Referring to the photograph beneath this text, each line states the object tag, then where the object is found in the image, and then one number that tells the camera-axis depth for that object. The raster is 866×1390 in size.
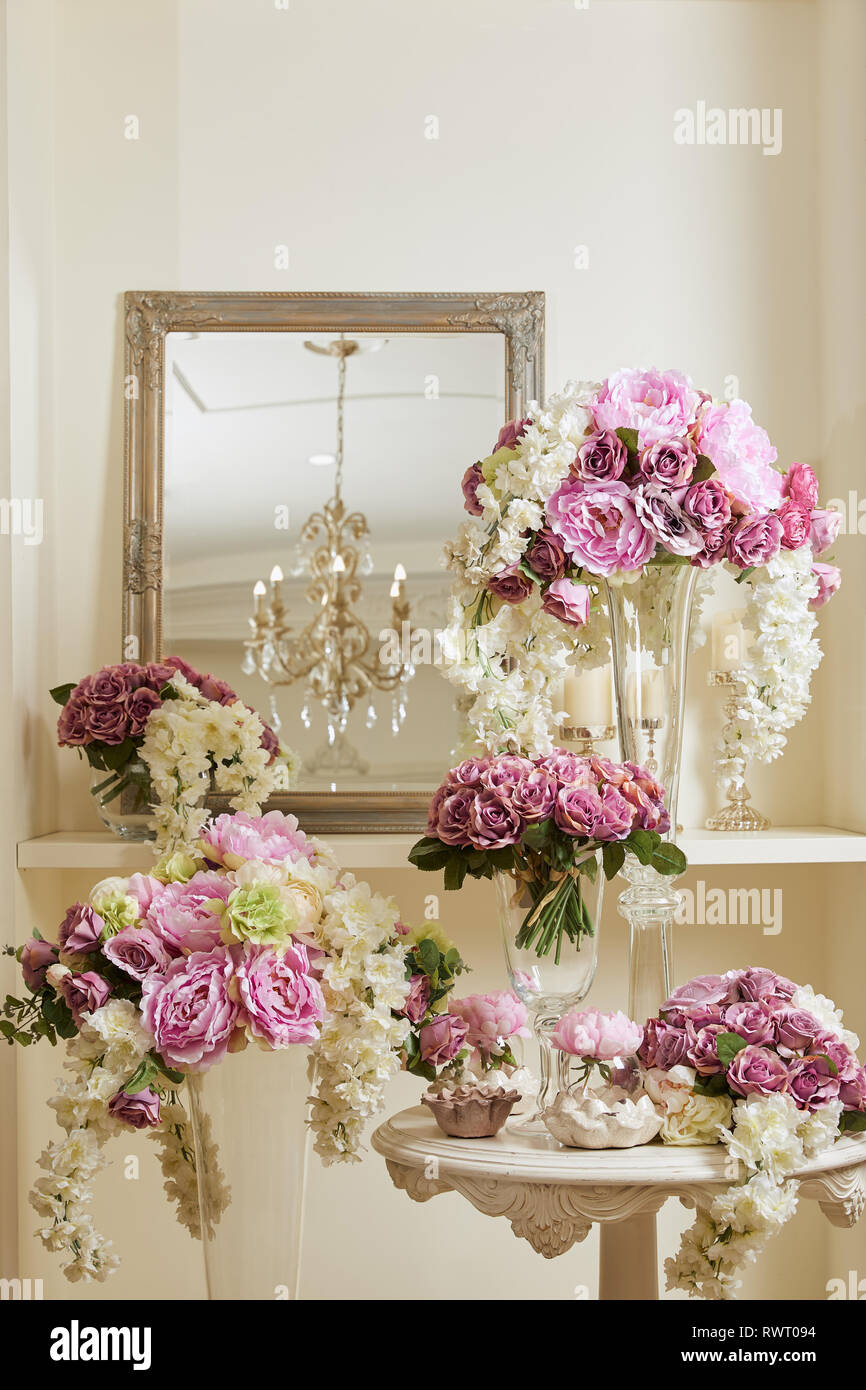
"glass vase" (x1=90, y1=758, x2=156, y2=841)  2.20
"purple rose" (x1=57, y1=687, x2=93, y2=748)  2.17
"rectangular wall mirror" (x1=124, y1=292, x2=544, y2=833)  2.50
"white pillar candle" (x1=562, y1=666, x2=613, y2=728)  2.37
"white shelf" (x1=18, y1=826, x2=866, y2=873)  2.25
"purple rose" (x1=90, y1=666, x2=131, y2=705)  2.15
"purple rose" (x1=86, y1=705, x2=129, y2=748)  2.14
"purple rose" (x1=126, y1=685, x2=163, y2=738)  2.16
